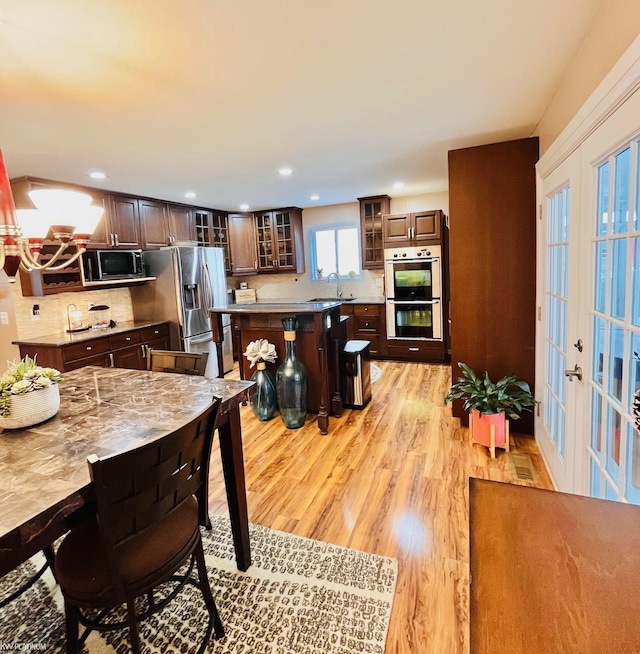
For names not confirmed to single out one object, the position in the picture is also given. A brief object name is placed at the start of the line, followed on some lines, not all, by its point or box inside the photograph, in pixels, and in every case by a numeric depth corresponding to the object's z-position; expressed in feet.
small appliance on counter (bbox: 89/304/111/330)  13.92
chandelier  4.68
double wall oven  16.16
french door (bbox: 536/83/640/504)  4.14
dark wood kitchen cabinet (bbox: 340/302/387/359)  17.85
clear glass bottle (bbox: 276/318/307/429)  10.79
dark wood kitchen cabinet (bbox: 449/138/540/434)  9.39
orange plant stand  9.04
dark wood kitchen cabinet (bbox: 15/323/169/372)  11.46
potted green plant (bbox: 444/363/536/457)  9.08
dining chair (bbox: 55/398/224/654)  3.48
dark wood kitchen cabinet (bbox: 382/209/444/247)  15.90
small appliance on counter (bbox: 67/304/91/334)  13.16
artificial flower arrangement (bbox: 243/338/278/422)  11.27
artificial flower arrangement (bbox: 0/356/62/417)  4.63
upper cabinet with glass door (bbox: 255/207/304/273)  19.42
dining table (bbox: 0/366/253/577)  3.14
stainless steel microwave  12.90
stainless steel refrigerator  14.90
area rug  4.74
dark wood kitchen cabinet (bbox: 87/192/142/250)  13.14
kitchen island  10.70
